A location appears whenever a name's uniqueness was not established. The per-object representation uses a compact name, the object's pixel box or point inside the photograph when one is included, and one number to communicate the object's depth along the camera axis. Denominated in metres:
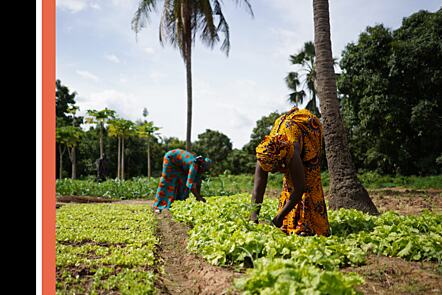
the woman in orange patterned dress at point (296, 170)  4.23
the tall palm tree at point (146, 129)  24.44
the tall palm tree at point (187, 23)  14.91
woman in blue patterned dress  8.01
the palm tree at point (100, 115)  22.89
